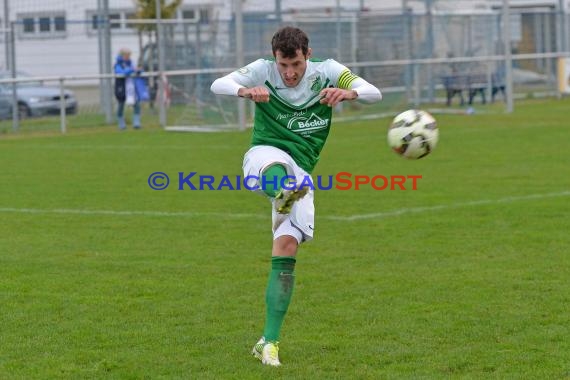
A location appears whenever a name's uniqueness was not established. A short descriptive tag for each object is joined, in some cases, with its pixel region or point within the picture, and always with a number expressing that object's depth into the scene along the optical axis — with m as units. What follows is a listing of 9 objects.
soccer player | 6.53
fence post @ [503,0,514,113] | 27.45
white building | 29.28
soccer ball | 7.52
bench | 30.69
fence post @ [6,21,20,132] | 26.20
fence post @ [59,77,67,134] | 25.62
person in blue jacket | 26.45
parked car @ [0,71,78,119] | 27.80
